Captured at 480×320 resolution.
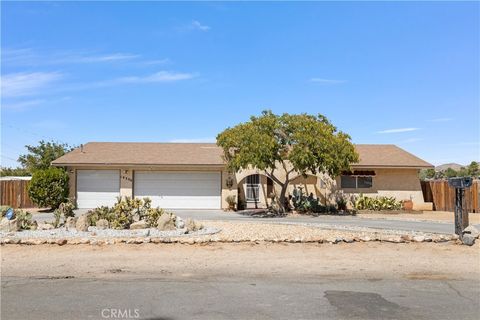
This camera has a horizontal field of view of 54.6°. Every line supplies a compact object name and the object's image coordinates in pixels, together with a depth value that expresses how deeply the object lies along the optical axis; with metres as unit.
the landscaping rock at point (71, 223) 14.23
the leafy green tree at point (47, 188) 25.38
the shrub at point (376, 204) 27.56
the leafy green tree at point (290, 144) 22.70
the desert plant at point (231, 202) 27.10
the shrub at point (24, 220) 13.93
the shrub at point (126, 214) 14.25
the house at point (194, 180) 27.44
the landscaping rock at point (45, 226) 14.21
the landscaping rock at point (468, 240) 11.87
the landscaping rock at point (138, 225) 14.05
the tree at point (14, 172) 42.82
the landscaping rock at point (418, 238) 12.26
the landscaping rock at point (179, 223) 14.34
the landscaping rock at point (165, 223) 13.88
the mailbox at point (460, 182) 12.75
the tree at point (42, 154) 36.38
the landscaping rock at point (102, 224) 14.11
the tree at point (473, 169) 54.99
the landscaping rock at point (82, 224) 13.53
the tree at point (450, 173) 59.52
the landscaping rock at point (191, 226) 14.12
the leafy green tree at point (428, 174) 57.05
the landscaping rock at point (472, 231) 12.23
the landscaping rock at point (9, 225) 13.37
